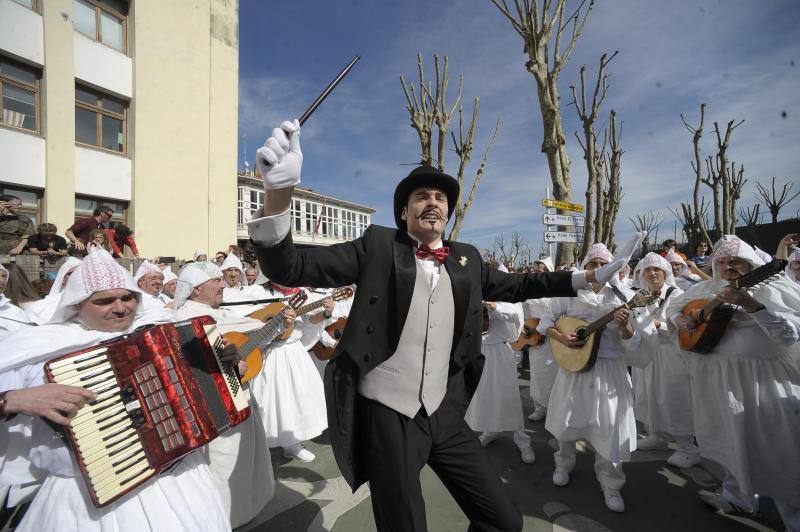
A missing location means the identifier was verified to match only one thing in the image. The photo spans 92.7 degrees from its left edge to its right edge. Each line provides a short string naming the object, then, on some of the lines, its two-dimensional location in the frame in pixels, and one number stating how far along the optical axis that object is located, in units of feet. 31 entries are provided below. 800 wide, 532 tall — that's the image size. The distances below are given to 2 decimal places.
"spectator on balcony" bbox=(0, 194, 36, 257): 19.19
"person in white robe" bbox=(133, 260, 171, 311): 15.99
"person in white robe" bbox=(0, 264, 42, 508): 5.88
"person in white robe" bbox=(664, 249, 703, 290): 18.00
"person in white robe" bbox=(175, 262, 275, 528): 8.45
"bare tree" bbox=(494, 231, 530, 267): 128.69
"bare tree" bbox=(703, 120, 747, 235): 45.14
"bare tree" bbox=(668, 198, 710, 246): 56.34
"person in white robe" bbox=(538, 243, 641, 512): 10.43
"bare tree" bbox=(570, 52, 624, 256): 30.30
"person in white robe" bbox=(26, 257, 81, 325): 9.26
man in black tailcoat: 6.24
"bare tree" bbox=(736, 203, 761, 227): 59.79
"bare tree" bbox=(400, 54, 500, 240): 34.45
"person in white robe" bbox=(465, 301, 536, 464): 13.57
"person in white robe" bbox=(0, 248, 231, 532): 5.50
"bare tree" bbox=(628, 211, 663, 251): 80.44
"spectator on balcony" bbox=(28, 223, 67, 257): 20.40
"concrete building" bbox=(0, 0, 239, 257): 32.83
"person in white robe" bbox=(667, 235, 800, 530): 9.09
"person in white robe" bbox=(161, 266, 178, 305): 20.57
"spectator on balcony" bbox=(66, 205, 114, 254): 23.07
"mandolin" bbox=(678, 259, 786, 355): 10.43
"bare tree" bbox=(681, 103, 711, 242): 44.83
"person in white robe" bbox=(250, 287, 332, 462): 13.03
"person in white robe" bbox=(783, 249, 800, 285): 12.64
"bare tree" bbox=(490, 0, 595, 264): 26.99
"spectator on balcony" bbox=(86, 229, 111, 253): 21.01
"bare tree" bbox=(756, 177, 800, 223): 56.08
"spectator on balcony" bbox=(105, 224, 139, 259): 24.60
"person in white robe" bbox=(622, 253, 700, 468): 11.26
